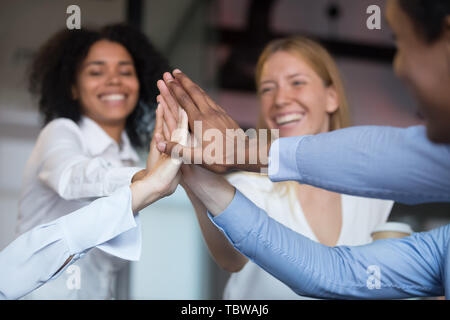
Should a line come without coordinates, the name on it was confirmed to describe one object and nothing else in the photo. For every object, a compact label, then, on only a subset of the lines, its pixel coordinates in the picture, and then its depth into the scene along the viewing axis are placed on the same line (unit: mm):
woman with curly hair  1252
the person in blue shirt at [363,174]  725
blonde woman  1526
